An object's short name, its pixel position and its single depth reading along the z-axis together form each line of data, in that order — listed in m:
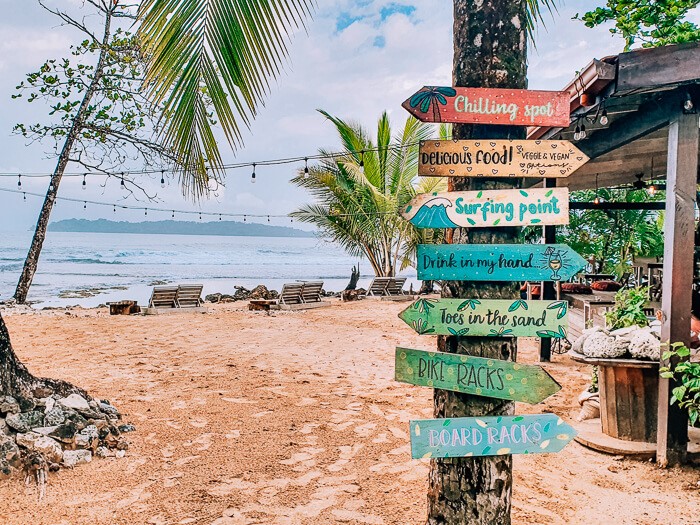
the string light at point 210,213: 16.91
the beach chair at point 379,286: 16.66
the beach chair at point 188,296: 13.06
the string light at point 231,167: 12.66
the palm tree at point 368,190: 17.08
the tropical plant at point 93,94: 11.61
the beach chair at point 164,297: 12.70
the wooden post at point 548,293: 7.19
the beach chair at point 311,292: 14.41
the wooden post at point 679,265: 3.79
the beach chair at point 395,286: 16.75
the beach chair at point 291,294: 13.93
